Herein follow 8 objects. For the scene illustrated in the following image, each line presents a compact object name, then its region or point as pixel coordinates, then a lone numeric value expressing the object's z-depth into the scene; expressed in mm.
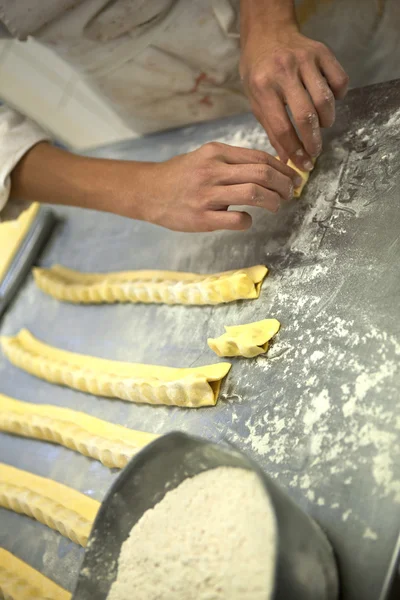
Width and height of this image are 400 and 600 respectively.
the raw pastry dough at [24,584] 1255
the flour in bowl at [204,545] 827
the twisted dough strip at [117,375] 1259
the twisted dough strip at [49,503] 1307
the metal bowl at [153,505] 833
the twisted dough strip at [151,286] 1336
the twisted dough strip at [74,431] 1330
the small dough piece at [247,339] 1207
